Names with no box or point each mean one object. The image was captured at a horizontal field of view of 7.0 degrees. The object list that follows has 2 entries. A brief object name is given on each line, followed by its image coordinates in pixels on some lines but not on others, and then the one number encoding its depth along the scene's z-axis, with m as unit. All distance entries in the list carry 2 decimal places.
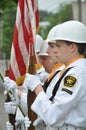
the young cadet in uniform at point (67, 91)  5.27
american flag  7.58
